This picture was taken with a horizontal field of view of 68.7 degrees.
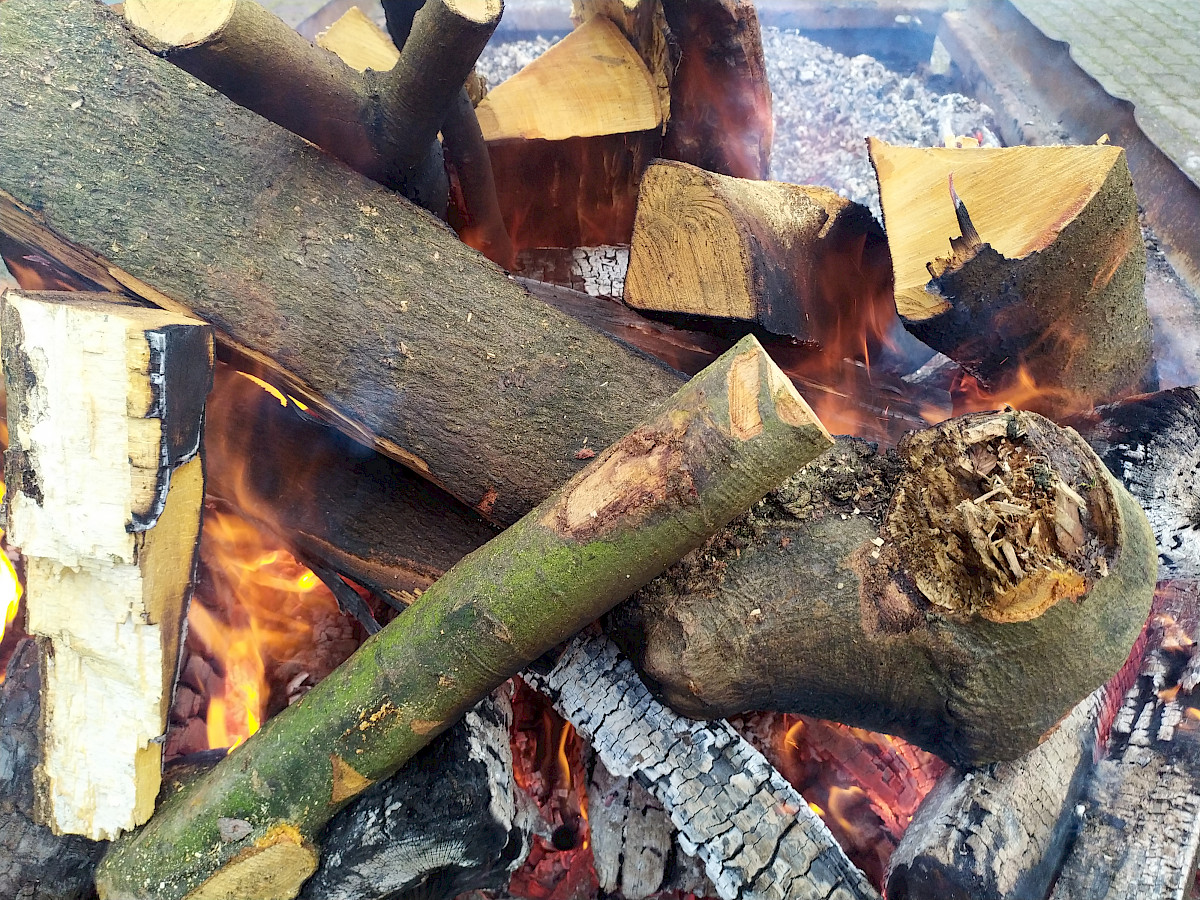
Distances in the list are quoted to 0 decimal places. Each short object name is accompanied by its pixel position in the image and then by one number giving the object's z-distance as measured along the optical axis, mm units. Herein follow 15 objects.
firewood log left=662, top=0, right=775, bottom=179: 757
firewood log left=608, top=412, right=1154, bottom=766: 457
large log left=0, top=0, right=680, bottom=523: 578
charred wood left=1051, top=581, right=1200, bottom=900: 564
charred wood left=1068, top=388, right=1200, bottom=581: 610
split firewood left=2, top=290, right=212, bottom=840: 518
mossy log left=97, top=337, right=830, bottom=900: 460
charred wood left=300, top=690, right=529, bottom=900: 538
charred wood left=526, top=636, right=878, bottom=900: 552
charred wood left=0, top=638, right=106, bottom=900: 573
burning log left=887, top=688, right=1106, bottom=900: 531
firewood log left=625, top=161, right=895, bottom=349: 623
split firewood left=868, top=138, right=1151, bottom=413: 555
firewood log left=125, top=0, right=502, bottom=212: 563
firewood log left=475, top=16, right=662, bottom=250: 855
